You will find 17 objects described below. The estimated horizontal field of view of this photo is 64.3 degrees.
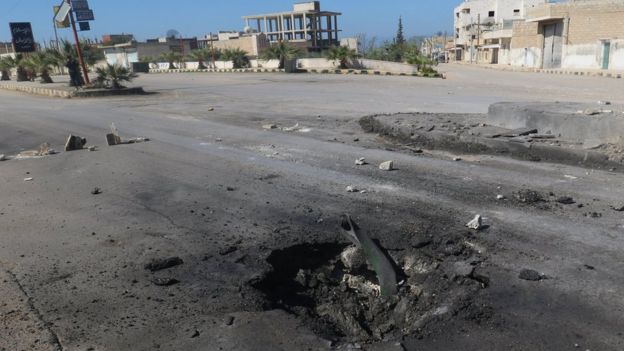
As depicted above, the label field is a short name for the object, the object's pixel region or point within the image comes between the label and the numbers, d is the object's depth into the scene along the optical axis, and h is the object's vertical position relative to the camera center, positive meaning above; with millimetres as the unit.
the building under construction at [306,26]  93312 +4612
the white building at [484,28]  66950 +1732
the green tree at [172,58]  60331 -49
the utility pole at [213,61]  54656 -658
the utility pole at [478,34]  76625 +823
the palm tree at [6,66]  40406 +144
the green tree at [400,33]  92812 +2081
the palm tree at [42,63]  31109 +172
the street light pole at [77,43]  24086 +976
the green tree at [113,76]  24469 -691
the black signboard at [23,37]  34875 +2058
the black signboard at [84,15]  24827 +2345
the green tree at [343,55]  41281 -575
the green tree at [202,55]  56216 +66
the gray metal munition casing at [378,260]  3771 -1682
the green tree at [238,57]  51906 -360
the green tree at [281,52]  44625 -88
